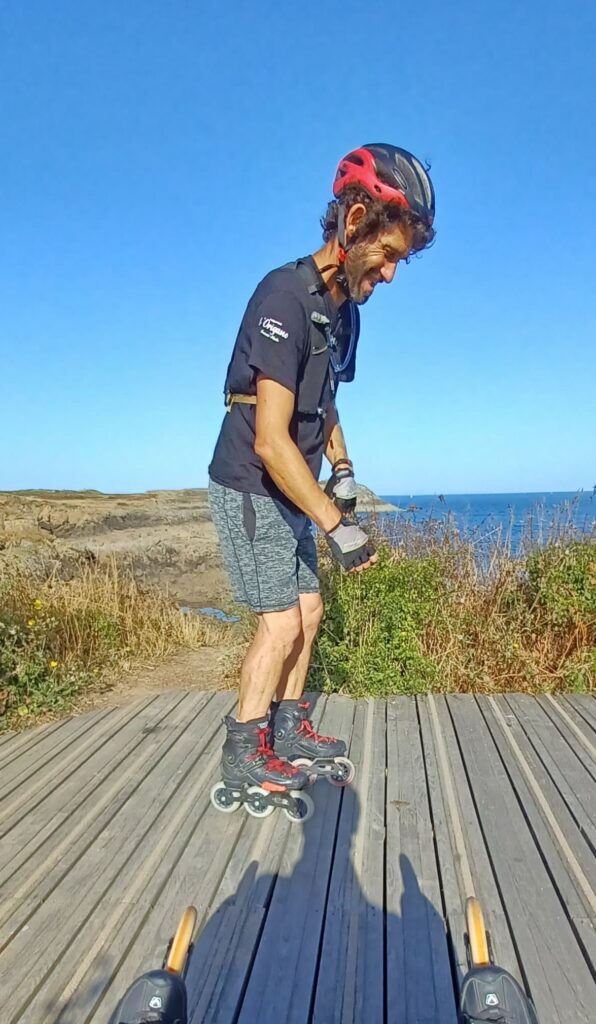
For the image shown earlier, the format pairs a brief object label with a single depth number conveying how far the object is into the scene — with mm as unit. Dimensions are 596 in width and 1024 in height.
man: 2264
